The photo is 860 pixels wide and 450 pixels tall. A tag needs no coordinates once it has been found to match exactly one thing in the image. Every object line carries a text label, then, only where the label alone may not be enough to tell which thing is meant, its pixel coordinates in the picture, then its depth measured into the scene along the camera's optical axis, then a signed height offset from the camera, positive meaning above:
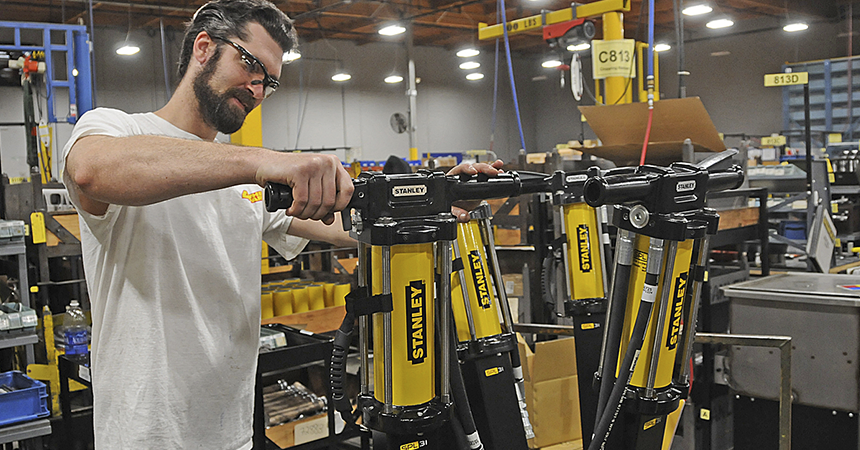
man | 1.40 -0.13
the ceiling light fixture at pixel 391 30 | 10.98 +2.72
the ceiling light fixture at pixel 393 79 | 15.98 +2.83
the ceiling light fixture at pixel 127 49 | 12.63 +2.95
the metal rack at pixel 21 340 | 3.18 -0.57
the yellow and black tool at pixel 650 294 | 1.29 -0.19
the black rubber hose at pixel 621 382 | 1.31 -0.35
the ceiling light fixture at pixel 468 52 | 13.76 +2.89
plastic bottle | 3.49 -0.60
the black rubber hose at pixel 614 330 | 1.37 -0.26
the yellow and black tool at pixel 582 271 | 1.89 -0.20
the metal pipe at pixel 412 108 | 10.93 +1.47
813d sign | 8.80 +1.40
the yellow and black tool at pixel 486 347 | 1.50 -0.32
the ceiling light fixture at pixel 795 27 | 13.14 +3.06
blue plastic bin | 3.17 -0.85
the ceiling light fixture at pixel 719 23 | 12.23 +2.94
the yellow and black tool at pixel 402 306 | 1.10 -0.16
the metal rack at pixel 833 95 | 12.41 +1.64
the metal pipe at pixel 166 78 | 13.15 +2.49
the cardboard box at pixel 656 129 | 3.09 +0.30
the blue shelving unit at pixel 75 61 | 5.16 +1.15
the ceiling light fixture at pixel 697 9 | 10.01 +2.68
